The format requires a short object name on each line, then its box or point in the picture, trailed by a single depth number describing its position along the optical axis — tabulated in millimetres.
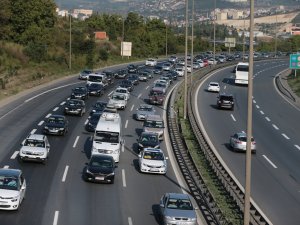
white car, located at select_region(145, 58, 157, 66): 117875
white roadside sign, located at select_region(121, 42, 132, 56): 129875
